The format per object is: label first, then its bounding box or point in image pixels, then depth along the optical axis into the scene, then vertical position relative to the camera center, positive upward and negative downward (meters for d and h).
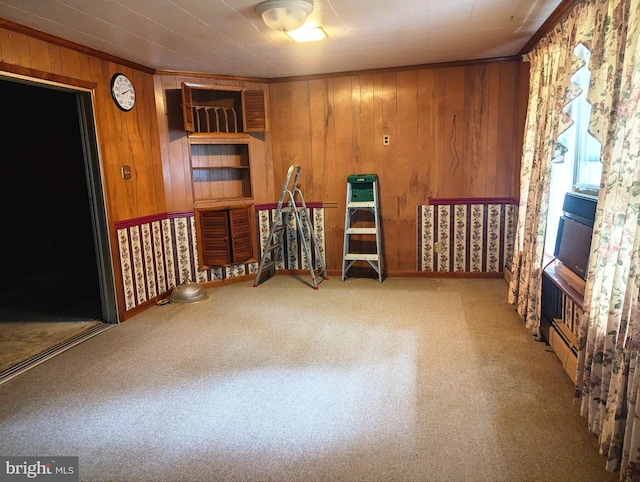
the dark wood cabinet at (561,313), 2.45 -0.95
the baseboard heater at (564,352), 2.41 -1.12
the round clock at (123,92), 3.70 +0.75
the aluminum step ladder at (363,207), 4.58 -0.39
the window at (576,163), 2.78 +0.02
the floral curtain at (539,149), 2.60 +0.12
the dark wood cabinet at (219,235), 4.58 -0.65
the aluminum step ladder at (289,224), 4.52 -0.60
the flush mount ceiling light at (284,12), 2.60 +1.00
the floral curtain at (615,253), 1.62 -0.36
